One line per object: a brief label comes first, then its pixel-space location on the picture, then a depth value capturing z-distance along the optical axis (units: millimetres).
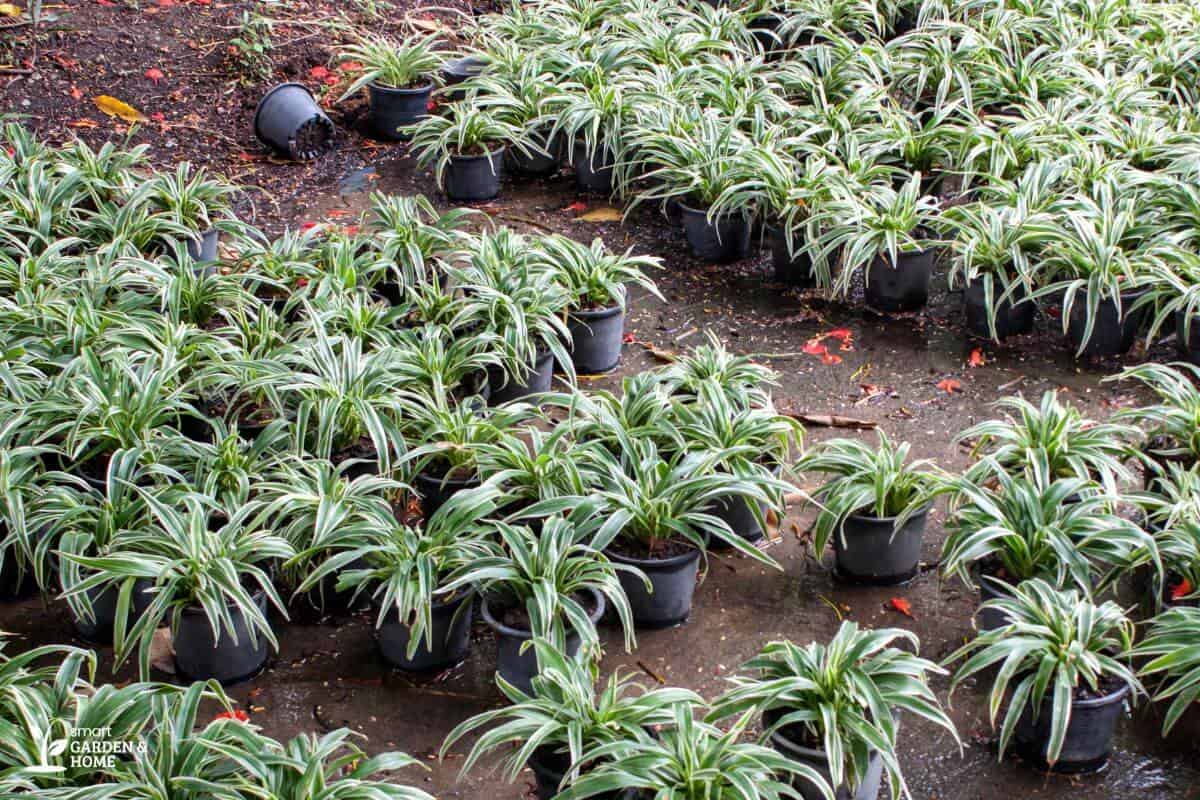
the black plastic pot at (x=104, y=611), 2867
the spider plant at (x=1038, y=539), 2764
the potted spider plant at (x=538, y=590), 2666
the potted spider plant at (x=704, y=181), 4559
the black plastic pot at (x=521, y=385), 3809
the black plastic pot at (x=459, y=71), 5781
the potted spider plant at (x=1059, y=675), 2467
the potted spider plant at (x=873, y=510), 3025
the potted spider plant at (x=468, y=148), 5000
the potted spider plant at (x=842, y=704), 2324
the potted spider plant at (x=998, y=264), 4023
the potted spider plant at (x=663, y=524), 2934
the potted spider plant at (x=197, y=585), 2660
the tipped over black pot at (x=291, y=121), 5363
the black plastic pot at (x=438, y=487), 3188
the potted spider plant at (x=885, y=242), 4176
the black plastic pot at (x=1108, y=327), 3975
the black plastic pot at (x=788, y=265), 4484
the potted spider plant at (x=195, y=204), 4340
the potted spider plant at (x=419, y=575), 2725
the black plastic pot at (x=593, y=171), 5152
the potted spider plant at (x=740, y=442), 3115
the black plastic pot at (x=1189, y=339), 3885
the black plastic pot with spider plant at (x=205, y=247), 4398
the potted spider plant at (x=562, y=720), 2322
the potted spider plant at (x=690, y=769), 2176
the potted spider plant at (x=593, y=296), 3977
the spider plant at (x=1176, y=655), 2477
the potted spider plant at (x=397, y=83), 5602
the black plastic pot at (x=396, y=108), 5590
